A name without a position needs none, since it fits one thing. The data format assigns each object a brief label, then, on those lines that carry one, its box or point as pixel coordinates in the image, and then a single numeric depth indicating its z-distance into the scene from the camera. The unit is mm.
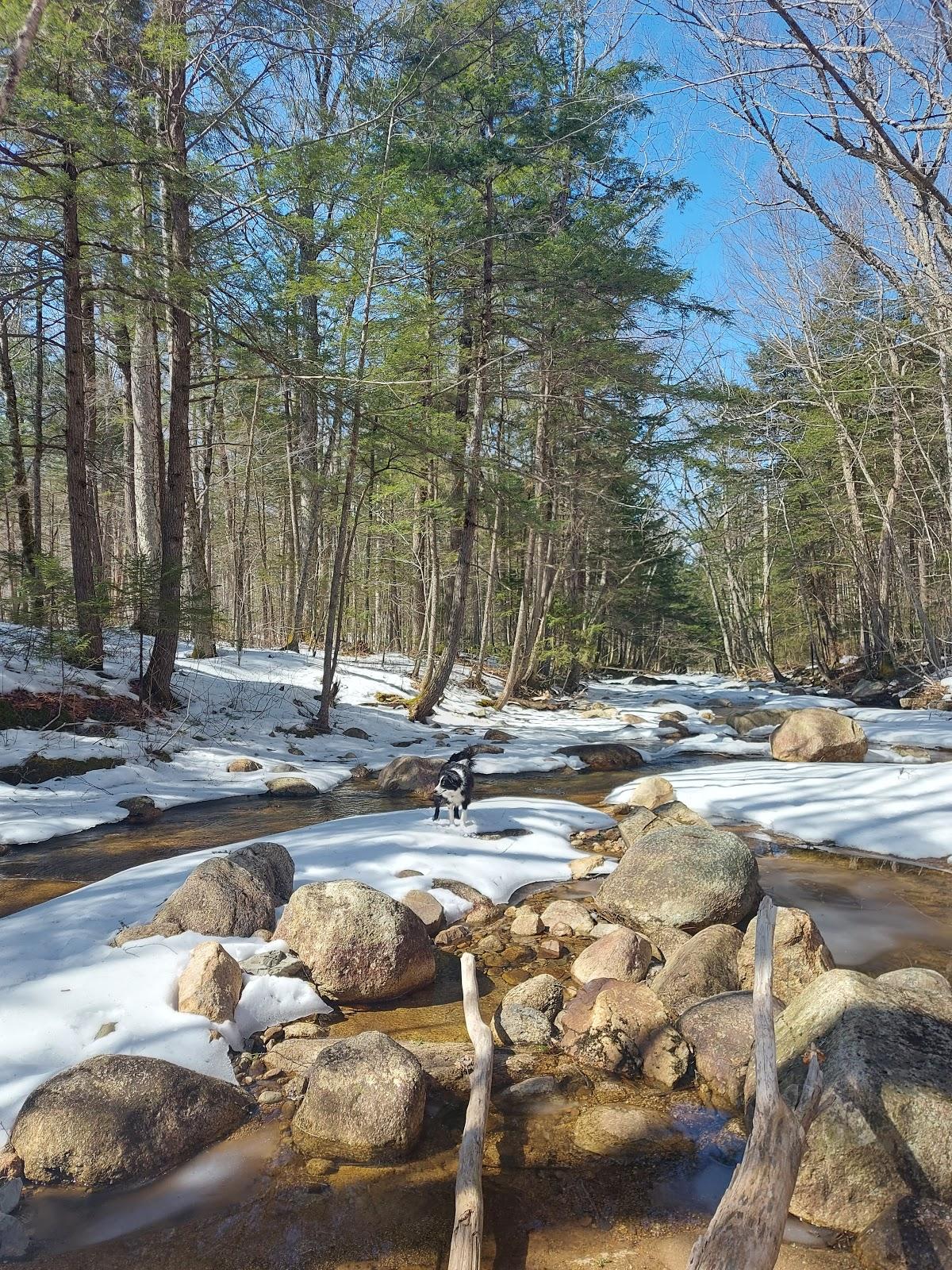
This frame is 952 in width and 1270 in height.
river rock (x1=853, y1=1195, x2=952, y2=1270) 2436
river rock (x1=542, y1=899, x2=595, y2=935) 5215
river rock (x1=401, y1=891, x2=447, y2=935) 5035
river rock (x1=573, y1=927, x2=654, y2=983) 4418
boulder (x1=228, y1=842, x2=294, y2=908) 4895
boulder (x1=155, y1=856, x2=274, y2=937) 4387
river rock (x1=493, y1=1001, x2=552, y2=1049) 3854
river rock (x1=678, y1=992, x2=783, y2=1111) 3398
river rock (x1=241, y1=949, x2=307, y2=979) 4059
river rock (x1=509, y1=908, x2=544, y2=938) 5137
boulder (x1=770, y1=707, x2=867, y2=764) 10977
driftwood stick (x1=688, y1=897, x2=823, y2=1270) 2020
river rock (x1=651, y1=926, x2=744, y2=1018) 4062
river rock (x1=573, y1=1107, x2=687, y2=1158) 3064
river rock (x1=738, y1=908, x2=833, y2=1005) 4273
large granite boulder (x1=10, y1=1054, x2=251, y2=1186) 2770
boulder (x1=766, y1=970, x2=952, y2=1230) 2709
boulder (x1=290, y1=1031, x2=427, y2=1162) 2990
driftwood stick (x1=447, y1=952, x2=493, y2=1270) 2250
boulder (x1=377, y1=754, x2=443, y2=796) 9445
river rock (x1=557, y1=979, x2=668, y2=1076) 3648
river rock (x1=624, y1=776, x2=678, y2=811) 8234
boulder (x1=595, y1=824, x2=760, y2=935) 5129
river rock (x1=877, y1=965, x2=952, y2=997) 3777
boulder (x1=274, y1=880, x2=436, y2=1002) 4137
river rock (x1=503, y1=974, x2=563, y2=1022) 4086
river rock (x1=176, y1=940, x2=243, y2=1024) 3615
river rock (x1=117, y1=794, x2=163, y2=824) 7785
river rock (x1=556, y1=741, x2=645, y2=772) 11289
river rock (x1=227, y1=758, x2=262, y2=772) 9789
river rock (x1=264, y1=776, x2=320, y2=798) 9141
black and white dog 6703
